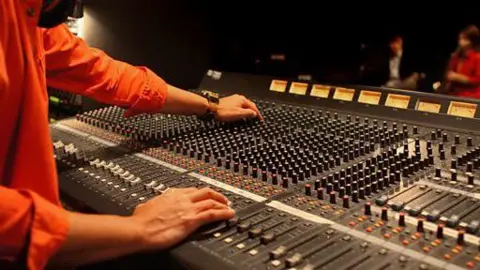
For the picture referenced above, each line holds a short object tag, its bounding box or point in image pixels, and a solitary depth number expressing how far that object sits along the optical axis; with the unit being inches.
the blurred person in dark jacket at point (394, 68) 253.1
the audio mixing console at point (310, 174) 44.5
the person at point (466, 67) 196.2
